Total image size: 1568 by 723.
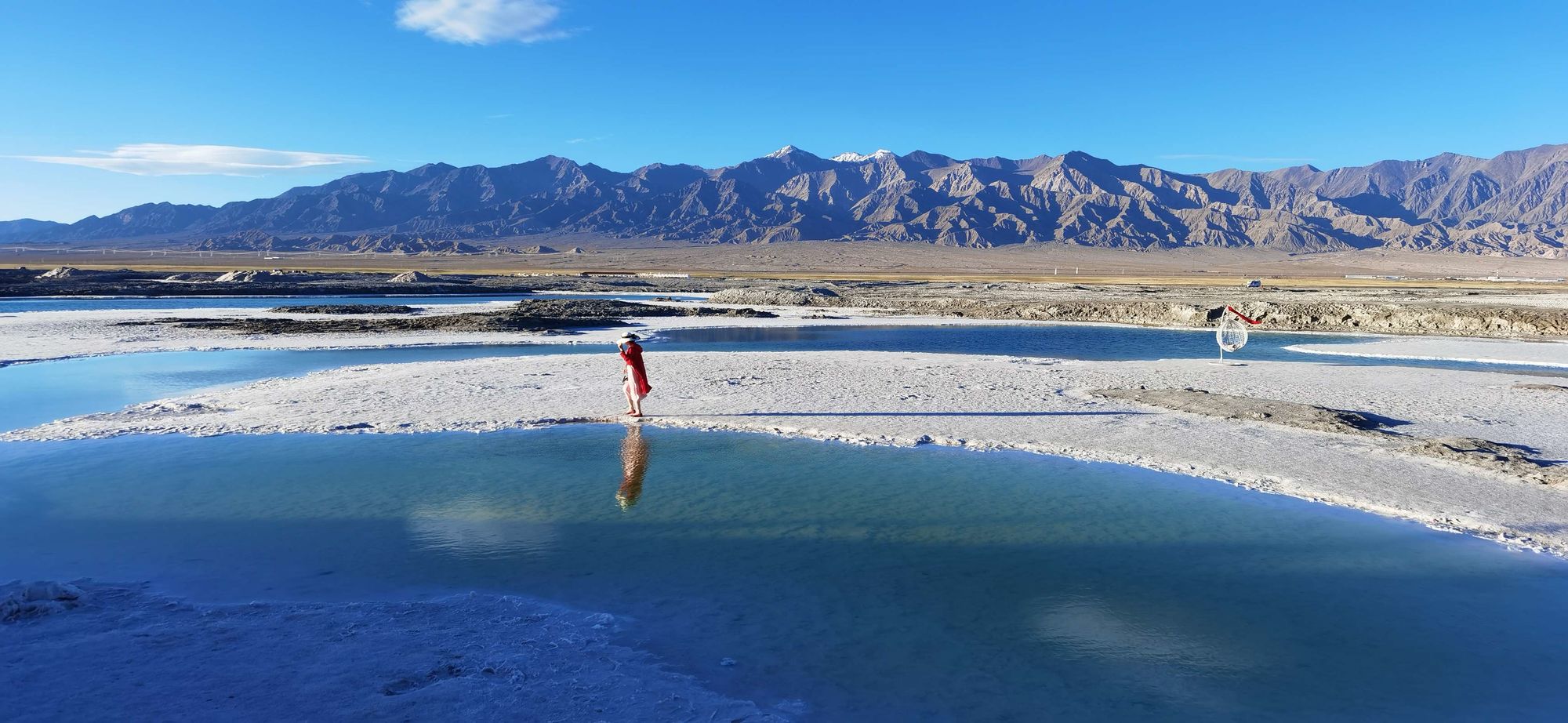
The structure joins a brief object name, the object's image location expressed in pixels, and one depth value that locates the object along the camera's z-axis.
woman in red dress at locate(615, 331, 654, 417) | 13.87
